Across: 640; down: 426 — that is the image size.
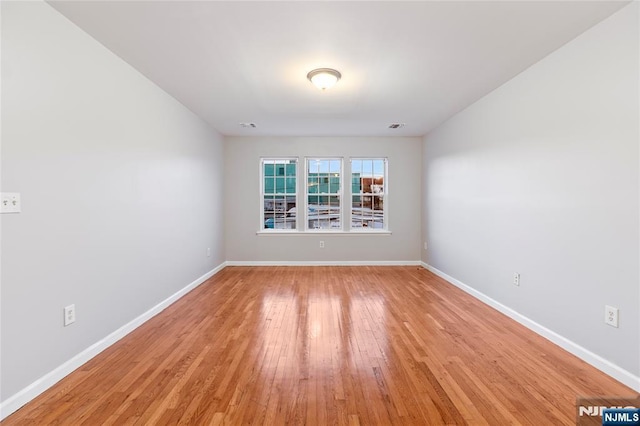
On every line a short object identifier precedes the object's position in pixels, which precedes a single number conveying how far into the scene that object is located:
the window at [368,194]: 5.73
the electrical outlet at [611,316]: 1.98
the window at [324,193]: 5.71
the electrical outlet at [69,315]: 2.01
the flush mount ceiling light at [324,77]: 2.75
